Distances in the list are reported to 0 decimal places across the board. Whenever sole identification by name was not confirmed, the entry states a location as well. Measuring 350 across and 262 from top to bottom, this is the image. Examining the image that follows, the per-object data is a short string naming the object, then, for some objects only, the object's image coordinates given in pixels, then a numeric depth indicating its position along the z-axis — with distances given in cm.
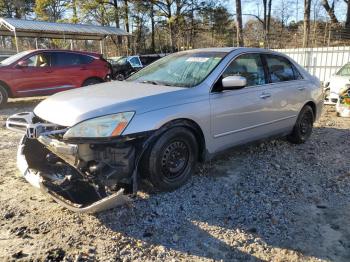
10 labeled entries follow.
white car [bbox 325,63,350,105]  884
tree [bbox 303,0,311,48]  1908
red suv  997
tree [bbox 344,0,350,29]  2727
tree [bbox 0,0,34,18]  3886
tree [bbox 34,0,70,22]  3619
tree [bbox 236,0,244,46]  1622
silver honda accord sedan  330
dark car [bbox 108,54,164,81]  1683
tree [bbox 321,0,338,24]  2767
